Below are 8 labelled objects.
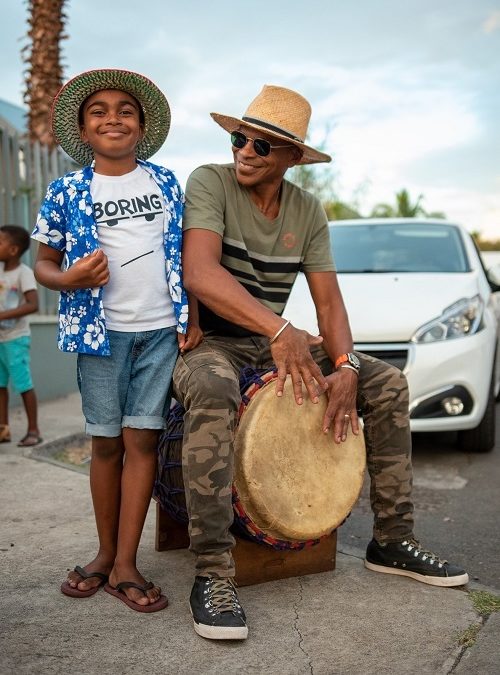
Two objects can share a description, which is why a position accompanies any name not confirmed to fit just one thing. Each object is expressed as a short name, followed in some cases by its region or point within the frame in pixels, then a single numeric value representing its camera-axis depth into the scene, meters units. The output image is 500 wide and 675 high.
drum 2.91
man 2.77
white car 5.14
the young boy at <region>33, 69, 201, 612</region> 2.90
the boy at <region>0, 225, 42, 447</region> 5.55
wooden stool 3.10
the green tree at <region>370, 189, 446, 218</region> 18.47
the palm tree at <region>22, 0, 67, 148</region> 9.91
